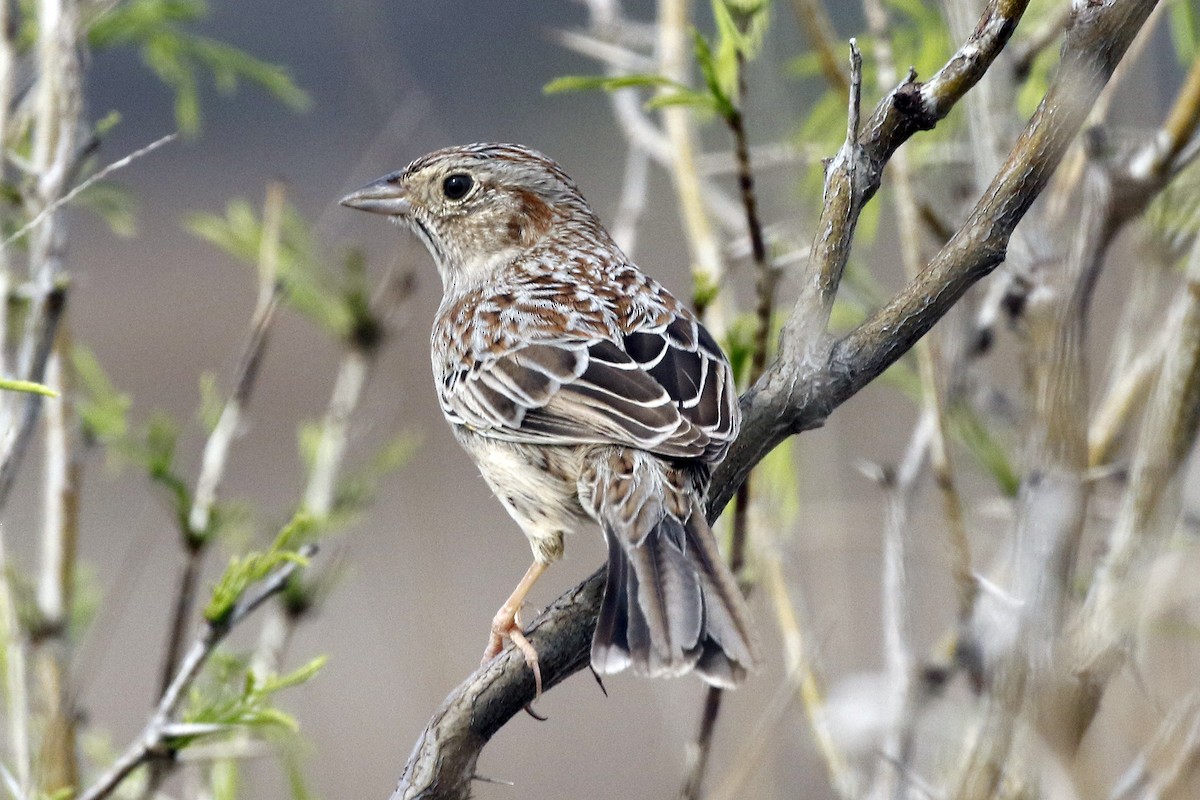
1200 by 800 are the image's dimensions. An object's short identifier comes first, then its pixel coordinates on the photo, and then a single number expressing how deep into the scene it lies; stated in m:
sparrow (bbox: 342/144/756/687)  5.92
